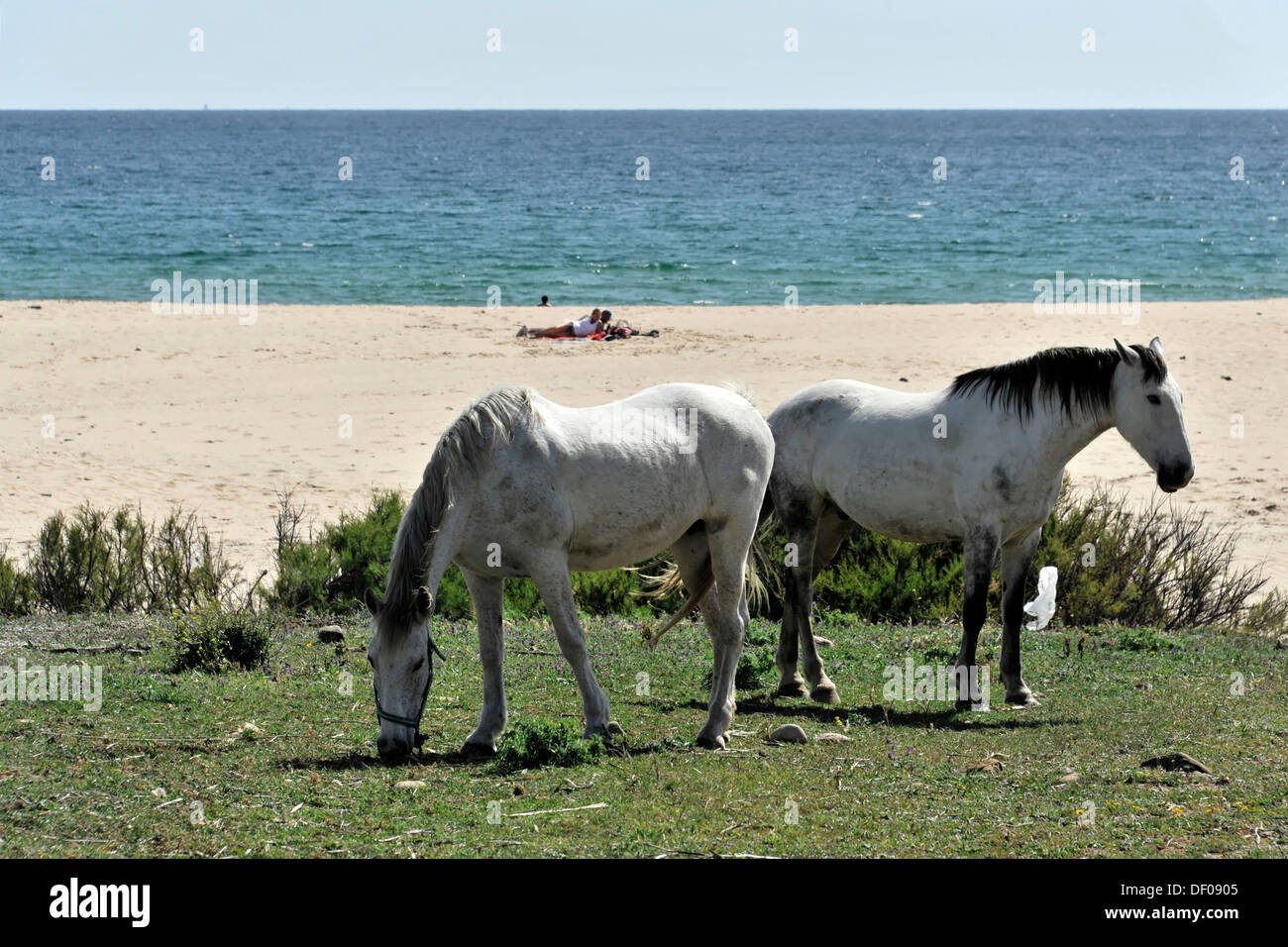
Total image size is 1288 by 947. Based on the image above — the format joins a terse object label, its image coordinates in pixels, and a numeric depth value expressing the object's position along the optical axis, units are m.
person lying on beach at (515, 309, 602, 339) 29.52
